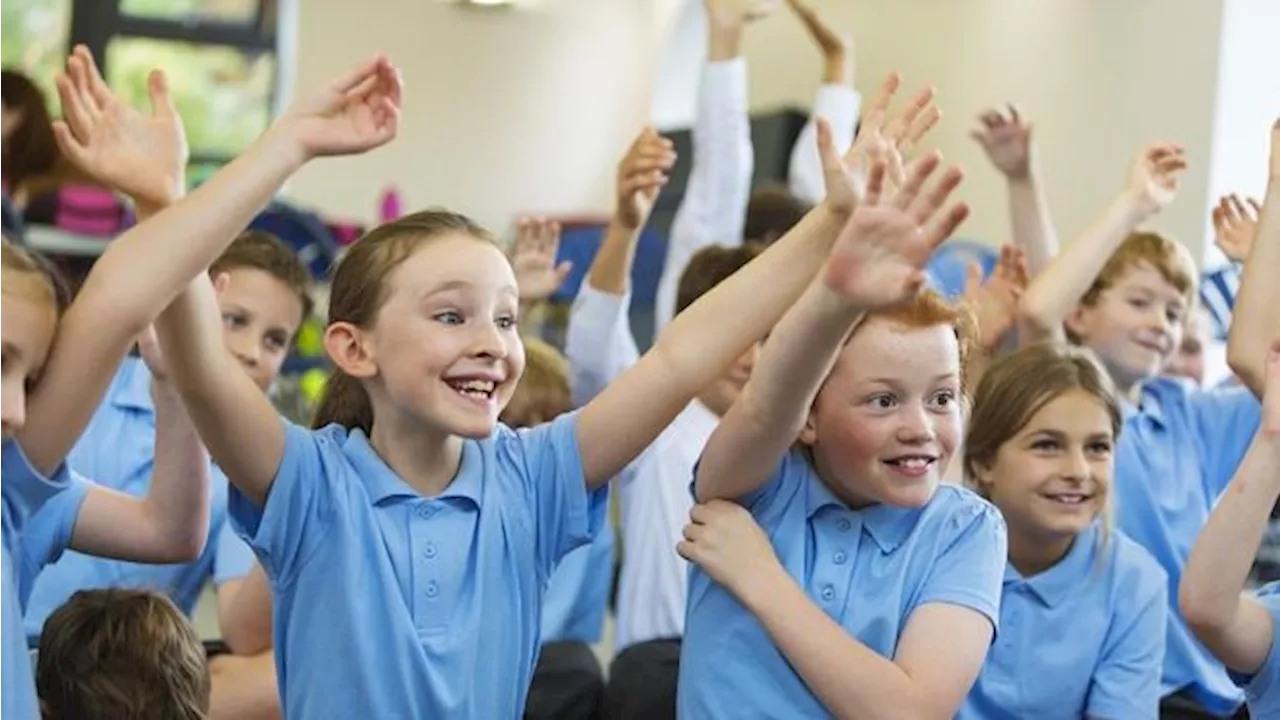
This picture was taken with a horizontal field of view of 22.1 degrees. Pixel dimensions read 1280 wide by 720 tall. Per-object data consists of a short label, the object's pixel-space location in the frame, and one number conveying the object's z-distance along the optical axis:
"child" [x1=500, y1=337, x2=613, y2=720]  4.89
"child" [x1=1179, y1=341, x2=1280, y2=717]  3.53
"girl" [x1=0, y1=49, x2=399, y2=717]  2.97
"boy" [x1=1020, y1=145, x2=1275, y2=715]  5.13
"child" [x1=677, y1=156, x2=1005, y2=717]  3.23
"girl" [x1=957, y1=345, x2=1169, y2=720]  4.16
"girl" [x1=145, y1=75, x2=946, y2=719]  3.22
